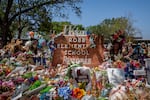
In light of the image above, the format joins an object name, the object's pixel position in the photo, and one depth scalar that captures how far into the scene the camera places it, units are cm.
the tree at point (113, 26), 4141
